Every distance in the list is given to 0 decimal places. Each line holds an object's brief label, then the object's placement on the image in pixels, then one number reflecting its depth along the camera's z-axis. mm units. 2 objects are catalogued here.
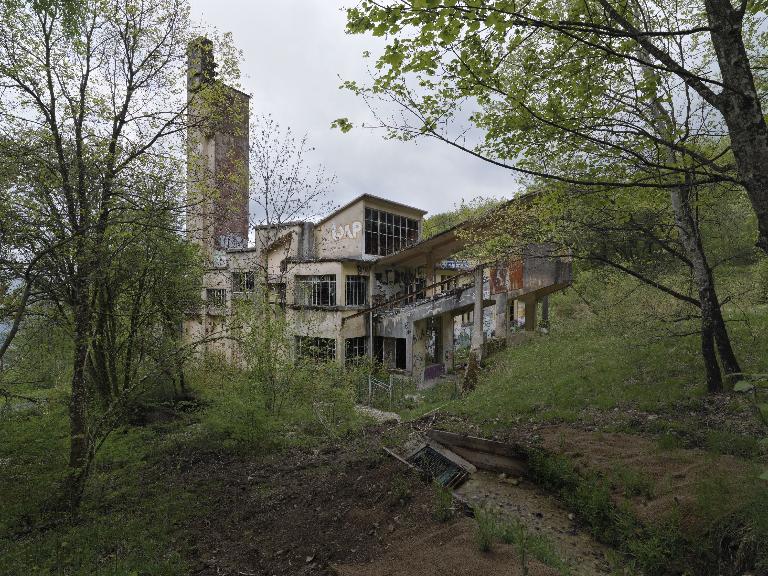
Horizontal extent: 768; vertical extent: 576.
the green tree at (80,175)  6812
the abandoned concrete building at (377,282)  18750
